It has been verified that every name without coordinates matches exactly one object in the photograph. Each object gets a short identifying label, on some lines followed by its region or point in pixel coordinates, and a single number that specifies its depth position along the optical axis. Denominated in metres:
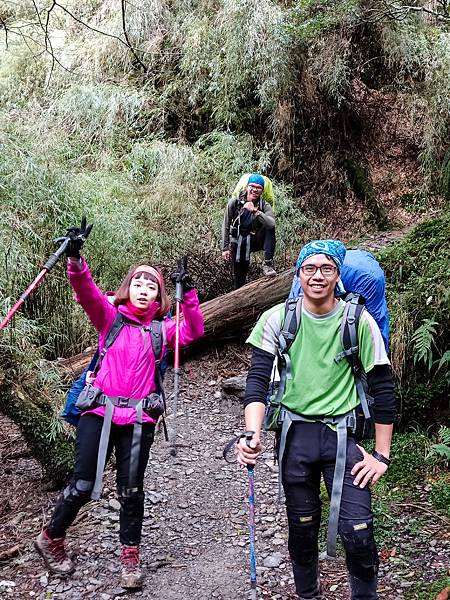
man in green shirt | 2.63
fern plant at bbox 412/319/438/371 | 4.82
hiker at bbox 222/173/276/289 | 7.41
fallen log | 7.22
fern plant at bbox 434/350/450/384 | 4.78
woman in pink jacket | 3.38
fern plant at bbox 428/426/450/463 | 4.38
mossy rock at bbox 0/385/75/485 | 4.51
